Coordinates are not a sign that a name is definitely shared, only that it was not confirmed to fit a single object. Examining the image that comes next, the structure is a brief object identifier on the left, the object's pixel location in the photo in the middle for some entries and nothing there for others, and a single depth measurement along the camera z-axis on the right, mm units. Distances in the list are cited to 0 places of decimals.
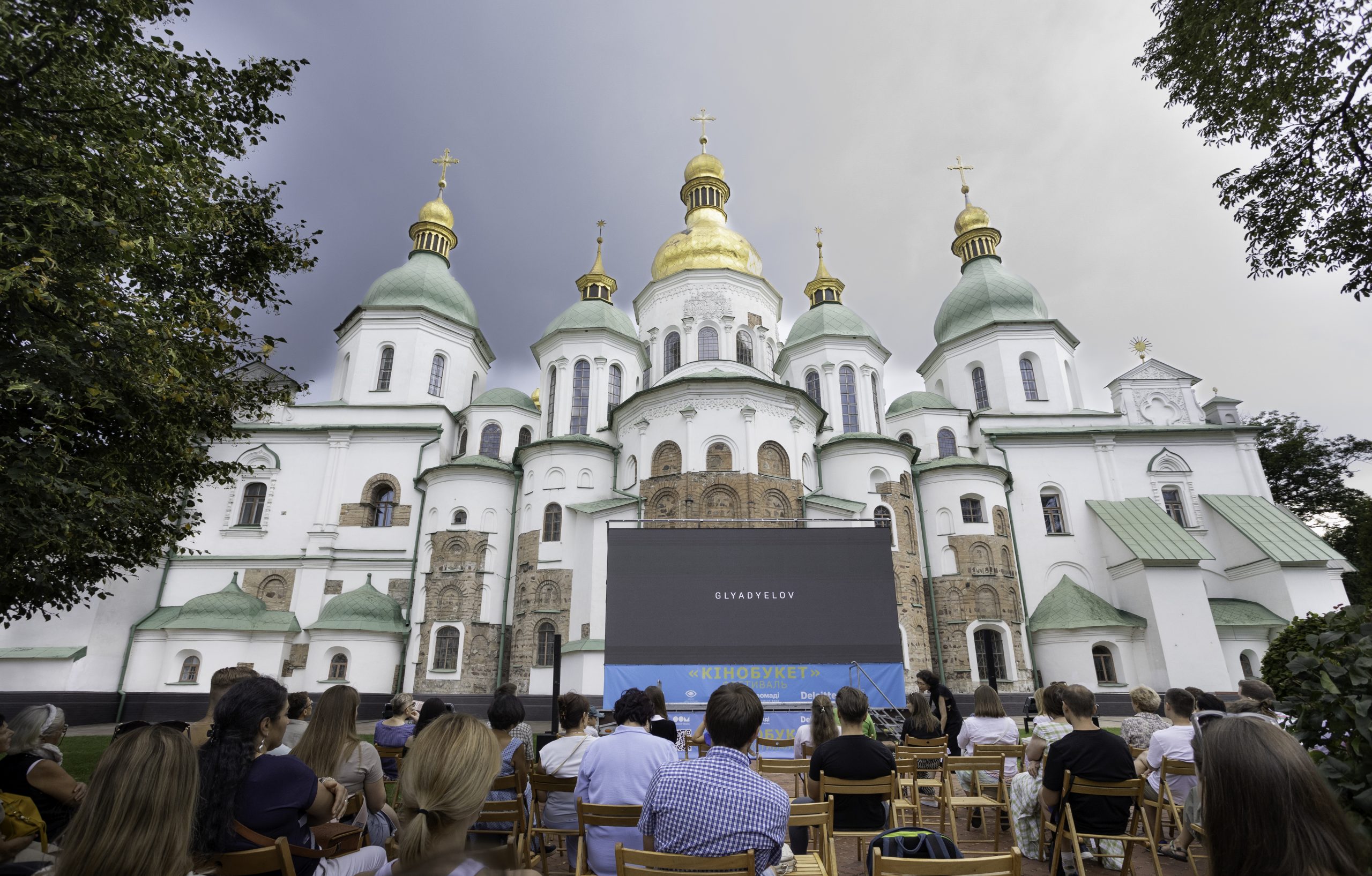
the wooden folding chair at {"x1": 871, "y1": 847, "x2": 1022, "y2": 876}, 2809
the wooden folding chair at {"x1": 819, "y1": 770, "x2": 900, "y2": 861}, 4605
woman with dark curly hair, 3158
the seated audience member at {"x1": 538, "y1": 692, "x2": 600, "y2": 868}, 5156
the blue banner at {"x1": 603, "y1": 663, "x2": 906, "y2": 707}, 15047
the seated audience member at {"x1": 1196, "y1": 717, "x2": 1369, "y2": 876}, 1939
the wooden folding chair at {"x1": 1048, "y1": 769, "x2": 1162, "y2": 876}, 4594
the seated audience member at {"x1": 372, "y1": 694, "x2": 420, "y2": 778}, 6445
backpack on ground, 2996
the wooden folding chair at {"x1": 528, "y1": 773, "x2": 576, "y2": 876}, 5062
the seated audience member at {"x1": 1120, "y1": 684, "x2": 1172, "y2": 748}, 6457
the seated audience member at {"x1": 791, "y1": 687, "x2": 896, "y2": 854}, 4688
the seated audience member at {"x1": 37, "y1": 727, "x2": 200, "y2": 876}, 2178
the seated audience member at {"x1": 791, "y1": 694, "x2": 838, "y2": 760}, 6035
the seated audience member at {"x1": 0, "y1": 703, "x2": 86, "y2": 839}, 4336
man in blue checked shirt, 3219
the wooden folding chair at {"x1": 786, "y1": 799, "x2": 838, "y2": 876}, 4004
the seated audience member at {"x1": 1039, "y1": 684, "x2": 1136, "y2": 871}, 4711
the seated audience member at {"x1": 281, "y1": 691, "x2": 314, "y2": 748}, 5227
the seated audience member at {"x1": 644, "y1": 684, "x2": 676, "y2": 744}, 6676
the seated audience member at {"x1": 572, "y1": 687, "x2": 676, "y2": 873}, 4105
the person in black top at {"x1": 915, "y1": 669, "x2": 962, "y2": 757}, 8500
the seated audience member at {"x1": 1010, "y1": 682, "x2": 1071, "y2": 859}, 5586
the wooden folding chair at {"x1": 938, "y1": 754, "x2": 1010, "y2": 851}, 5918
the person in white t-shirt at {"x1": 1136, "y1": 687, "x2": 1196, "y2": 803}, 5539
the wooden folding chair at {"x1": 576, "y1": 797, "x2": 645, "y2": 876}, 3986
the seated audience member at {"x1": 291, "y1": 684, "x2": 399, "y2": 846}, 3947
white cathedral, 23125
